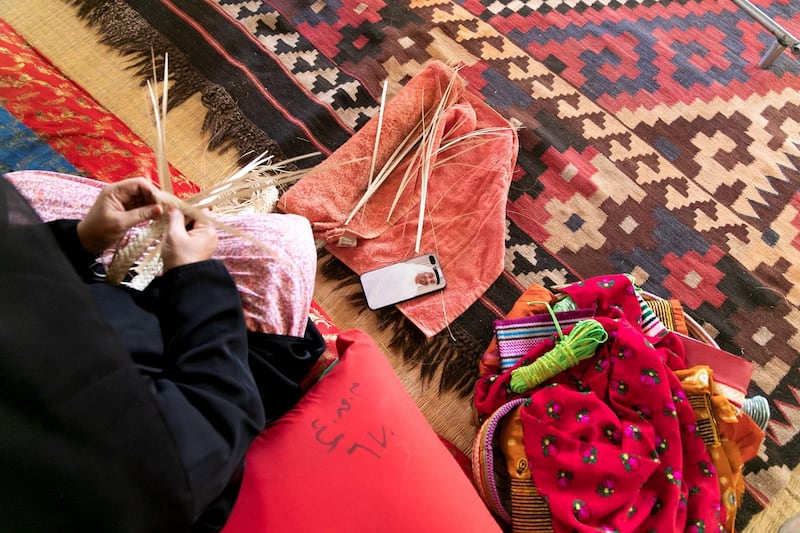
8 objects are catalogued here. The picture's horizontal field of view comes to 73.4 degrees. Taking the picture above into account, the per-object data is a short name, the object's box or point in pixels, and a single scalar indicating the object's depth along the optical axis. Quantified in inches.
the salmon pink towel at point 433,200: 56.5
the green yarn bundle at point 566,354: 46.3
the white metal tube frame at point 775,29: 61.0
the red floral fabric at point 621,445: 40.5
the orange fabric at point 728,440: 43.1
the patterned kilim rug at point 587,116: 57.3
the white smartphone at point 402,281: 55.7
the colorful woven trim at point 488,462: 45.3
